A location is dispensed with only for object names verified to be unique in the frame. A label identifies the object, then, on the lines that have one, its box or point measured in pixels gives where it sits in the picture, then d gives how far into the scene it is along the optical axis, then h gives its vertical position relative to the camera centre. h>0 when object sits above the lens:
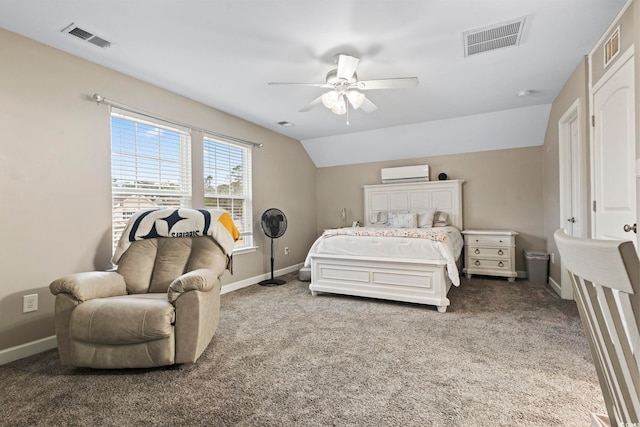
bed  3.26 -0.61
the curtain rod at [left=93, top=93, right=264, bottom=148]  2.82 +1.06
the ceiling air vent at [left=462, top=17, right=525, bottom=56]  2.31 +1.38
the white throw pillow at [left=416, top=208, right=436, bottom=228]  5.00 -0.12
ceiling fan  2.51 +1.12
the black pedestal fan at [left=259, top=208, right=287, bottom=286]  4.49 -0.18
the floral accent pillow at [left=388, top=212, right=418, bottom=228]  4.98 -0.15
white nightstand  4.53 -0.65
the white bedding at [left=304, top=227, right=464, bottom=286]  3.28 -0.42
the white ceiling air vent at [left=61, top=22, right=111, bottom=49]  2.27 +1.40
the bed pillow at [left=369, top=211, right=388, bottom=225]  5.54 -0.12
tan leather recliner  1.94 -0.70
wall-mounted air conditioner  5.35 +0.67
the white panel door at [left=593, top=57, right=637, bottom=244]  2.04 +0.39
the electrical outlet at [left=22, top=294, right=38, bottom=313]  2.36 -0.68
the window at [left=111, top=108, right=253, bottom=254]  3.06 +0.51
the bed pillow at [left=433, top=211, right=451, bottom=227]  5.07 -0.14
